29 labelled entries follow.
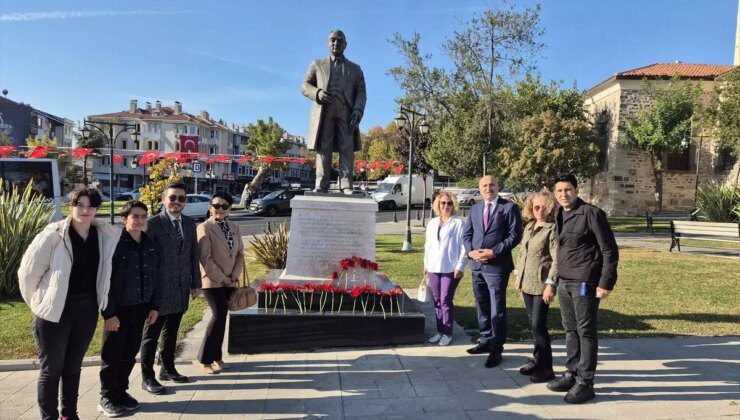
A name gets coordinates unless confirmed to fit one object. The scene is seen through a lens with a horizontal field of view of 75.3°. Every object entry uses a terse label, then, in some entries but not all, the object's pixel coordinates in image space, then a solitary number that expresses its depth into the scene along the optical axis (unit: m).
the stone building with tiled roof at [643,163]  27.56
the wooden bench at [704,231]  11.38
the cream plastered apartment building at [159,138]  60.06
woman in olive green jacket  4.07
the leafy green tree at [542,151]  23.09
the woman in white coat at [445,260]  5.07
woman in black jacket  3.47
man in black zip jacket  3.52
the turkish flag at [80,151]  25.21
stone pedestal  5.88
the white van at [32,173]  16.34
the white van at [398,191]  34.47
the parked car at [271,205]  28.25
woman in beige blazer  4.27
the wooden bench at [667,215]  24.70
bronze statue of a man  6.45
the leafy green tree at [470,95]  22.14
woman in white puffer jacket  2.96
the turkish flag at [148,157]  27.34
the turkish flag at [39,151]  23.62
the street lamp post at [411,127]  13.56
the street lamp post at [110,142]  19.91
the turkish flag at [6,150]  24.73
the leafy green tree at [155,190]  12.32
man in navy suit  4.51
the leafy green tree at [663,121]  24.41
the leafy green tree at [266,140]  45.78
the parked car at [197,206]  23.61
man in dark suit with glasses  3.86
